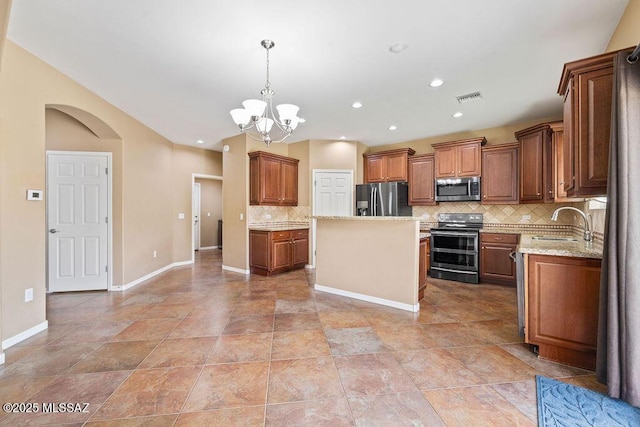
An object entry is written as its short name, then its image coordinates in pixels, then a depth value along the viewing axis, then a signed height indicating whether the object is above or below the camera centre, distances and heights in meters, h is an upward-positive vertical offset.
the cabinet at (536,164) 3.95 +0.72
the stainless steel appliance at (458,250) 4.51 -0.68
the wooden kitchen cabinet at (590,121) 1.82 +0.64
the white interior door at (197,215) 8.07 -0.08
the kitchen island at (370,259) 3.28 -0.64
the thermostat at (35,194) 2.59 +0.18
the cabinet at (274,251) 4.93 -0.75
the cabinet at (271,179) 5.15 +0.66
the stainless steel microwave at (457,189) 4.77 +0.41
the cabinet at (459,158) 4.75 +0.99
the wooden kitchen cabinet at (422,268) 3.48 -0.75
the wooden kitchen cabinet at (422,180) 5.23 +0.62
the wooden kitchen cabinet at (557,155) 3.73 +0.80
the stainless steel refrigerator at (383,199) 5.31 +0.25
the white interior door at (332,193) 5.74 +0.40
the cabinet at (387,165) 5.49 +0.99
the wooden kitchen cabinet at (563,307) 2.00 -0.76
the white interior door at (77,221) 3.83 -0.12
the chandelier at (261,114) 2.52 +0.95
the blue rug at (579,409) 1.53 -1.21
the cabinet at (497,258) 4.29 -0.77
